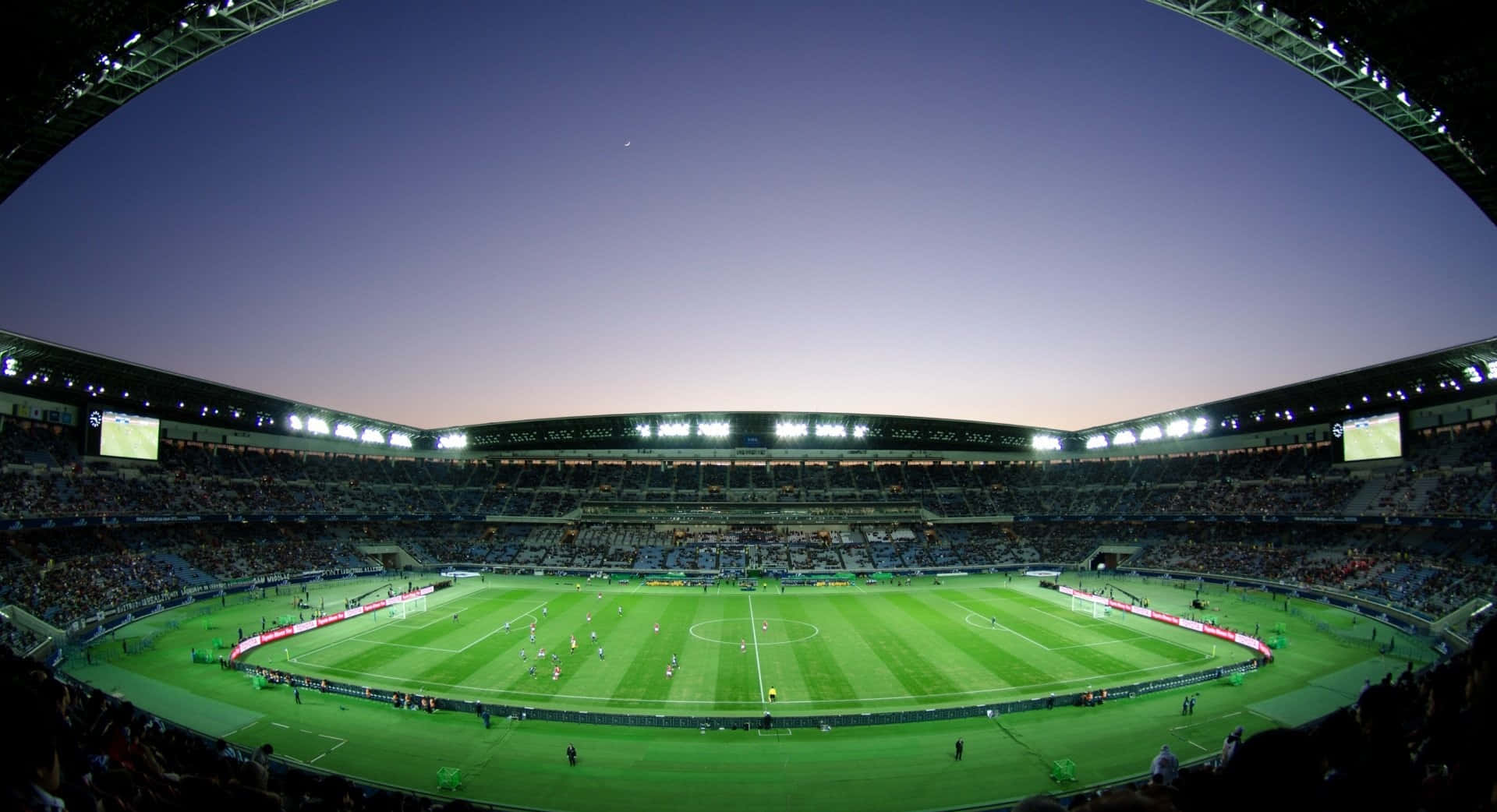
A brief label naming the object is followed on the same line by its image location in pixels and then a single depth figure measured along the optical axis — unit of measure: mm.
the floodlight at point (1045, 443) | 102625
